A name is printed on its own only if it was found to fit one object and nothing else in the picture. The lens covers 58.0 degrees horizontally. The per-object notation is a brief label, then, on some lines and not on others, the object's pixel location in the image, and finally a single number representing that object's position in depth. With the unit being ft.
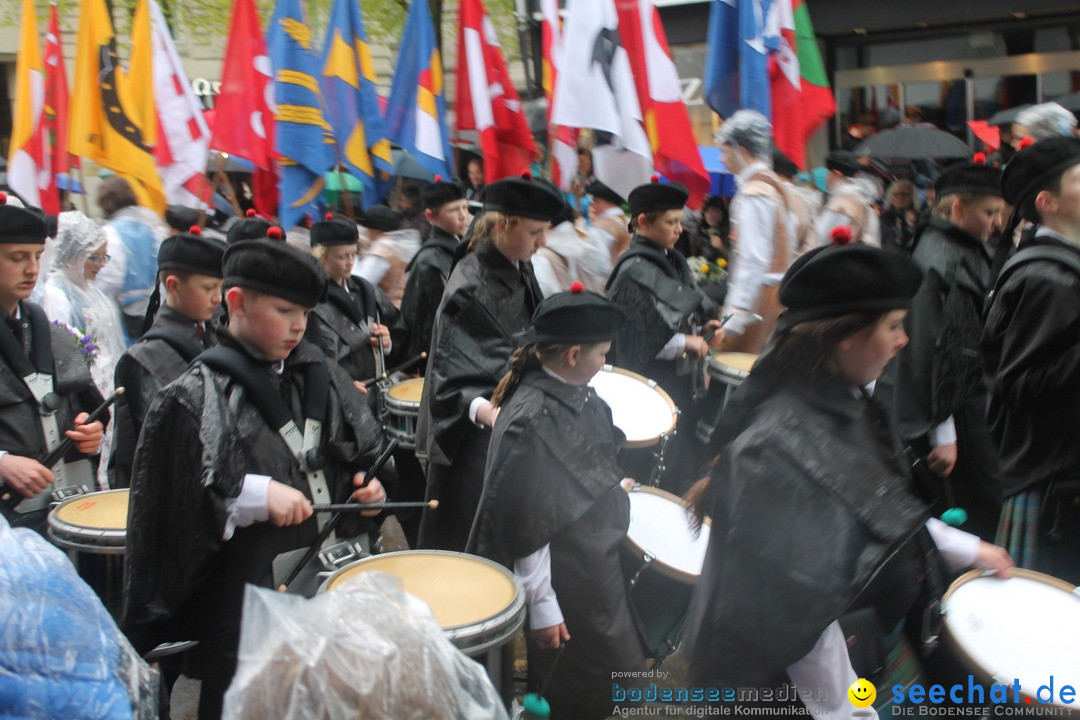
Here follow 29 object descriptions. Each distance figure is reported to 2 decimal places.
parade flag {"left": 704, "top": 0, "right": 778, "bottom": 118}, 23.02
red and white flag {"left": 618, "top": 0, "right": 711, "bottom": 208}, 22.17
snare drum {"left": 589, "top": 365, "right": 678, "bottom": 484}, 14.83
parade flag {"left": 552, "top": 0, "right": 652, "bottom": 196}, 21.08
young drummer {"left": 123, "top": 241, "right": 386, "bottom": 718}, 9.63
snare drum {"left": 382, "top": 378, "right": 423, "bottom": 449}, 17.57
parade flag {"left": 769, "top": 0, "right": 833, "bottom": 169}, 24.27
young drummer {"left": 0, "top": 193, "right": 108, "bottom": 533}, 13.05
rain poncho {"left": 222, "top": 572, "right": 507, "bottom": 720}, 4.92
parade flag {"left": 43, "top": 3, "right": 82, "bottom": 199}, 28.94
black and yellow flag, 26.25
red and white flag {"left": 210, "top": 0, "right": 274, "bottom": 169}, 25.53
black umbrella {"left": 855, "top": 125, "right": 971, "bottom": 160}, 37.70
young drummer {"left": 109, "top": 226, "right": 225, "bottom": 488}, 13.06
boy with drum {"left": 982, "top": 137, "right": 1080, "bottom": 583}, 12.43
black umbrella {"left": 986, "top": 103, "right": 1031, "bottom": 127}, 39.22
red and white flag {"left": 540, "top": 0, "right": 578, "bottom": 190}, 23.63
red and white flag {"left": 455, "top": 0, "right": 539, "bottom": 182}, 24.38
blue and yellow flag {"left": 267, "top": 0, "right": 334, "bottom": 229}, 23.58
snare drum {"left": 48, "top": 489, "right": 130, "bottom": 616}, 11.09
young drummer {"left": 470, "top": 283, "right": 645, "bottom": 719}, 11.18
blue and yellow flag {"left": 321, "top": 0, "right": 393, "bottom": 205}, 25.25
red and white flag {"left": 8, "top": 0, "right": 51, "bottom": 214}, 28.48
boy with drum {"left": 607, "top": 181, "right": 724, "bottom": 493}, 18.49
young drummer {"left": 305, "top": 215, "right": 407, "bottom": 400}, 19.52
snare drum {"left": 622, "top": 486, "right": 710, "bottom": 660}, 11.68
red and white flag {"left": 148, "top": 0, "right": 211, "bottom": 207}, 26.58
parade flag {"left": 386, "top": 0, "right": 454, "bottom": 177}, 25.53
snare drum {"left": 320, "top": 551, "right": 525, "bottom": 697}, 8.62
